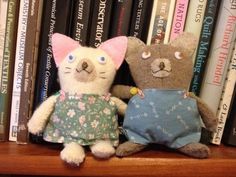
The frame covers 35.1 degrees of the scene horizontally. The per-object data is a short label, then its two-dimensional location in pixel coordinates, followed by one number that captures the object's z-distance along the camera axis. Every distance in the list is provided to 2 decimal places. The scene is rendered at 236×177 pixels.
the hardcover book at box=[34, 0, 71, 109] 0.50
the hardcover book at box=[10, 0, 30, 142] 0.50
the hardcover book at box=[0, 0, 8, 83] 0.50
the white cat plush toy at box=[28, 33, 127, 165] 0.47
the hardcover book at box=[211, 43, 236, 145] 0.52
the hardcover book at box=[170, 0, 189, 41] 0.52
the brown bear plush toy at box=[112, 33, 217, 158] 0.47
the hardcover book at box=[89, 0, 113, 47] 0.51
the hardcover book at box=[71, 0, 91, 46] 0.51
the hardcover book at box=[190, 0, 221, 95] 0.52
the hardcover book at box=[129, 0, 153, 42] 0.51
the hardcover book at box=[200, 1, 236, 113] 0.52
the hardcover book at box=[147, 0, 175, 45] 0.52
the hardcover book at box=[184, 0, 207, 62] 0.52
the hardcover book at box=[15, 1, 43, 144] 0.49
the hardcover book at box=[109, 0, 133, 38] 0.51
